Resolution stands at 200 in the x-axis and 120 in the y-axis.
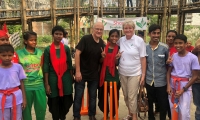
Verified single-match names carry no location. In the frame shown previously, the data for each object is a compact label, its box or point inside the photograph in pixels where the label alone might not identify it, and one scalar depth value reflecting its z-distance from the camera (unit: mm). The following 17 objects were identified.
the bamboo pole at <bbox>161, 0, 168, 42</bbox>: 8935
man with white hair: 2555
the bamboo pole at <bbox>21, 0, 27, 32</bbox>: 6903
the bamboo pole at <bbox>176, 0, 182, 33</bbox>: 8802
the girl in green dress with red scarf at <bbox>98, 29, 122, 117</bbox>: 2657
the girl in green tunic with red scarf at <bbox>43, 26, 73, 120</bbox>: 2428
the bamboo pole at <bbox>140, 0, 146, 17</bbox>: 9132
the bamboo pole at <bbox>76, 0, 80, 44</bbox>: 8389
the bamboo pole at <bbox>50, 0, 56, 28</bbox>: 7689
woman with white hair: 2525
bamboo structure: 7026
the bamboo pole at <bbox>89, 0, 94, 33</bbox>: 9062
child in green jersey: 2197
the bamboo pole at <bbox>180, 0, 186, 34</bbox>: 8945
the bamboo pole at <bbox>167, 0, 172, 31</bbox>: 9286
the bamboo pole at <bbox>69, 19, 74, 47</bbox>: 9928
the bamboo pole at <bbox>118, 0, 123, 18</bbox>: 9098
